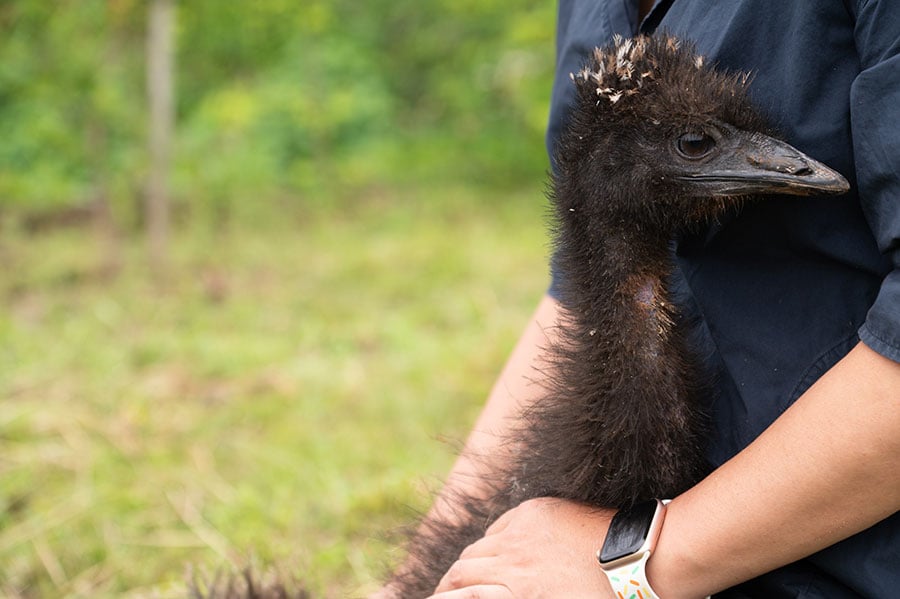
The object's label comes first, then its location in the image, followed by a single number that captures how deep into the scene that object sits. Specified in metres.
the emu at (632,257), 1.05
